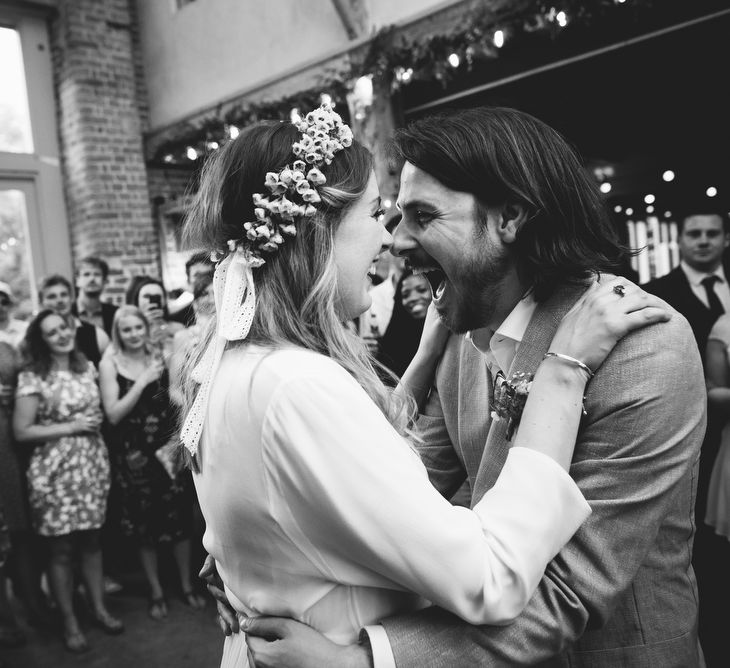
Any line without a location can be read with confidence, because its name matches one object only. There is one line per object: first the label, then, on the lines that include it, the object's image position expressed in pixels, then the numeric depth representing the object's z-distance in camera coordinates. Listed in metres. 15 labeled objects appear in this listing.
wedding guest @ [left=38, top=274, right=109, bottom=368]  4.71
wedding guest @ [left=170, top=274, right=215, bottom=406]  3.68
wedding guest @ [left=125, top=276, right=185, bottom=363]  4.45
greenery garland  4.19
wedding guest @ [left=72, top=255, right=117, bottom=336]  5.34
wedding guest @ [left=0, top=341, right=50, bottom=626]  3.76
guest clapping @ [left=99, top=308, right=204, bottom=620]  4.03
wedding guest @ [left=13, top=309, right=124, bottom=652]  3.70
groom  1.08
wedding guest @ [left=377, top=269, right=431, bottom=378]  4.09
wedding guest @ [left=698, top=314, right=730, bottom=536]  3.00
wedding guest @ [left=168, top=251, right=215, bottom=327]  4.28
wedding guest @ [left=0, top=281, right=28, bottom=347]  4.99
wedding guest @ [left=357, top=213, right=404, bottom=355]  4.55
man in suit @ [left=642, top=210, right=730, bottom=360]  3.86
